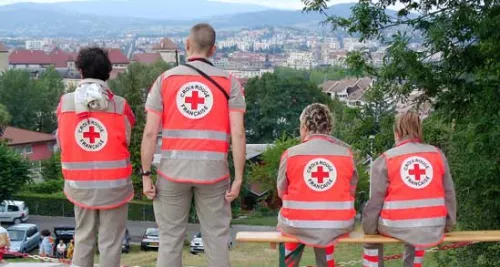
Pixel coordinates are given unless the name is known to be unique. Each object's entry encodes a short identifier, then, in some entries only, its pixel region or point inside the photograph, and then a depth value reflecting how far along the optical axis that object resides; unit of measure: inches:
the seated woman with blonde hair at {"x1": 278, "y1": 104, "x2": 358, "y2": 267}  239.6
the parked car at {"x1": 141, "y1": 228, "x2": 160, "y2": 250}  1091.8
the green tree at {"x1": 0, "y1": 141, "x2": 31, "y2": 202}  1294.3
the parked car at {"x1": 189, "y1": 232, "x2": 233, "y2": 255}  1010.3
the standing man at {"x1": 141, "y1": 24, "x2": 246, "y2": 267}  229.5
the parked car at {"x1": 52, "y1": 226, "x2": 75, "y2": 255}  1003.3
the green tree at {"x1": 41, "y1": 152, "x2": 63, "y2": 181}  2144.4
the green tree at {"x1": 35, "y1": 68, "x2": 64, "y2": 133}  3193.9
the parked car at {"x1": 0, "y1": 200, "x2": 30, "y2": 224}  1414.9
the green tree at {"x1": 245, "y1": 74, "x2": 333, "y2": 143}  2726.4
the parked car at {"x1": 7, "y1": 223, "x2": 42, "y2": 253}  1042.7
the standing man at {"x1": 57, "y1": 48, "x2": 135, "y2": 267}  239.8
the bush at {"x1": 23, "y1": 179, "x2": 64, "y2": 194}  1830.7
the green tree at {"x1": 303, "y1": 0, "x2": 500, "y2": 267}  426.6
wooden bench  248.1
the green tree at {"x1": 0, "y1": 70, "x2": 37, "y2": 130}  3184.1
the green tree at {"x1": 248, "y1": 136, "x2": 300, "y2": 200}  1812.3
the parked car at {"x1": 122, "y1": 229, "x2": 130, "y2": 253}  1037.6
